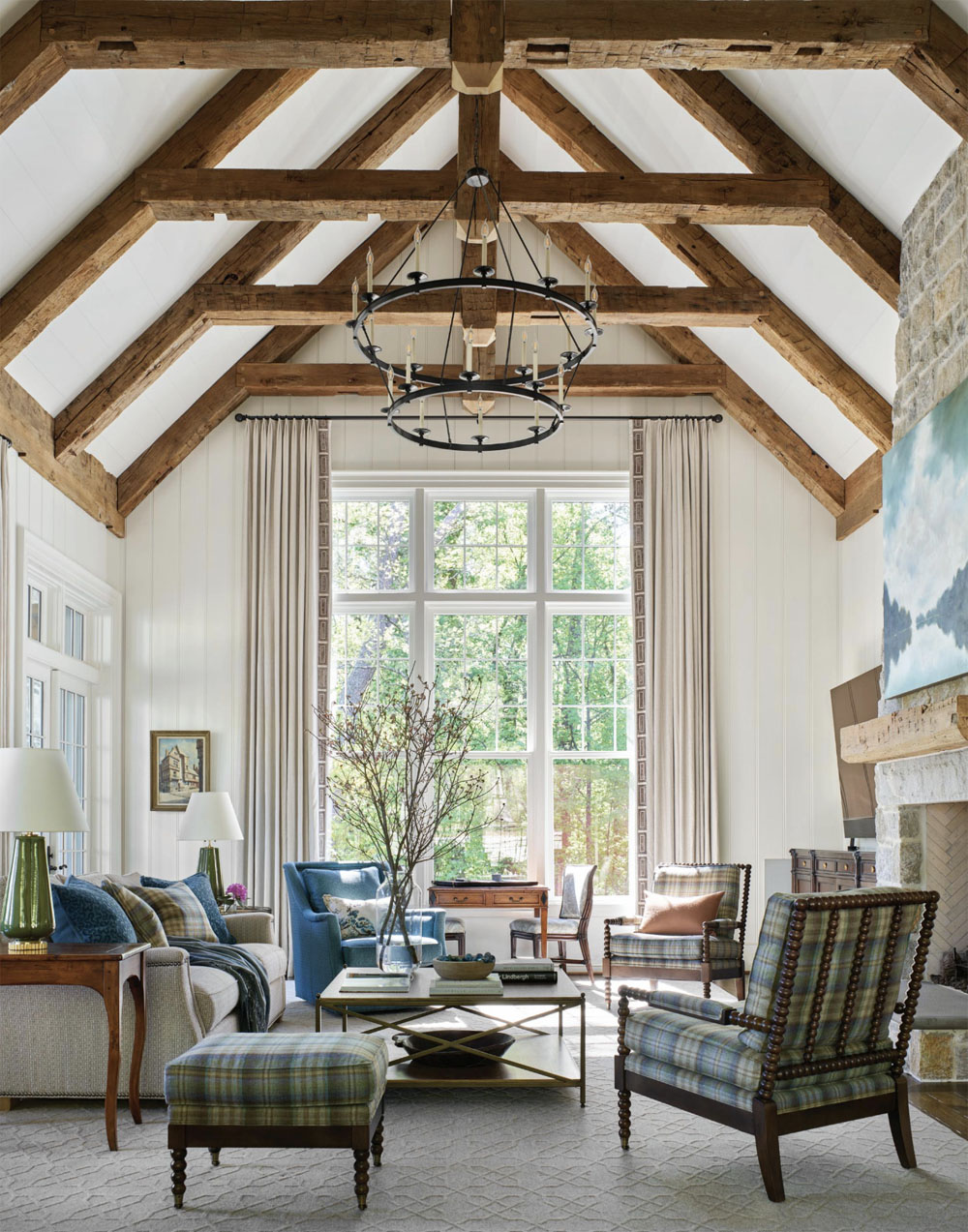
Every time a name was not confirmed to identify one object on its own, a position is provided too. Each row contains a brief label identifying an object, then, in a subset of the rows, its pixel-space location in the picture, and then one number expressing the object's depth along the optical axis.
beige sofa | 4.57
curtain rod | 8.62
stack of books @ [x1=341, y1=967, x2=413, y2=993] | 4.64
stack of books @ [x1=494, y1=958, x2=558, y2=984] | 5.00
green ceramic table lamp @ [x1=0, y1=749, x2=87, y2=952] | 4.31
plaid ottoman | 3.41
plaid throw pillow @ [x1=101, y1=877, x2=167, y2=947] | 4.92
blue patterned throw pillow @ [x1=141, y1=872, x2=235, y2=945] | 6.03
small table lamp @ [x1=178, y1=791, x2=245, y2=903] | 6.96
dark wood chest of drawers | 6.61
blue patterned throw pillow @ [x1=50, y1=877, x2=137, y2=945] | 4.61
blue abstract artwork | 4.82
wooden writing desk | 7.64
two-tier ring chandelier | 4.26
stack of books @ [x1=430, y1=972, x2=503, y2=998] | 4.52
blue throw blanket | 5.24
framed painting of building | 8.37
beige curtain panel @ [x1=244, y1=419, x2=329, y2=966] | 8.23
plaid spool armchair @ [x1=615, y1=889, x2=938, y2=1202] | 3.51
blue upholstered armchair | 6.62
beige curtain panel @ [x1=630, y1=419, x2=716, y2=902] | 8.30
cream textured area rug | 3.37
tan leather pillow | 6.90
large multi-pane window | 8.62
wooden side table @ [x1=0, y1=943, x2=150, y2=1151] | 4.18
